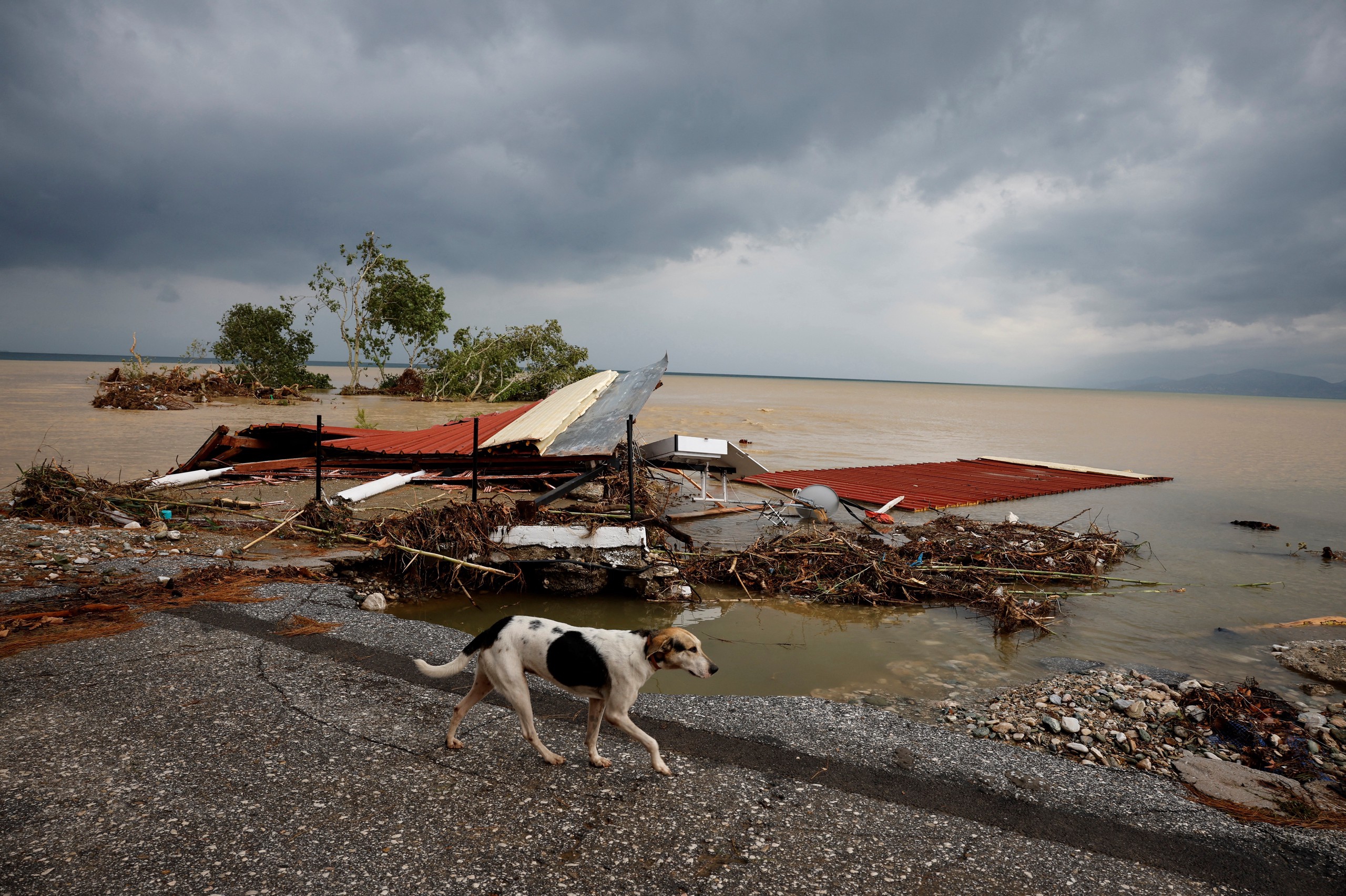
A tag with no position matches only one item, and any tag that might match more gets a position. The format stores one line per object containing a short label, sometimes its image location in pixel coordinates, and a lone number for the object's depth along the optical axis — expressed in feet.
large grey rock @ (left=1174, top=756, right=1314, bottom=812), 12.59
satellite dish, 35.17
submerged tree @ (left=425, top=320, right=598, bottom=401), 116.88
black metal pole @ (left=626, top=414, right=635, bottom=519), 27.59
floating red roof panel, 47.26
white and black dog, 10.95
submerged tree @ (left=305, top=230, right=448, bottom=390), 109.29
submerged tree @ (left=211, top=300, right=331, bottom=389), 123.54
